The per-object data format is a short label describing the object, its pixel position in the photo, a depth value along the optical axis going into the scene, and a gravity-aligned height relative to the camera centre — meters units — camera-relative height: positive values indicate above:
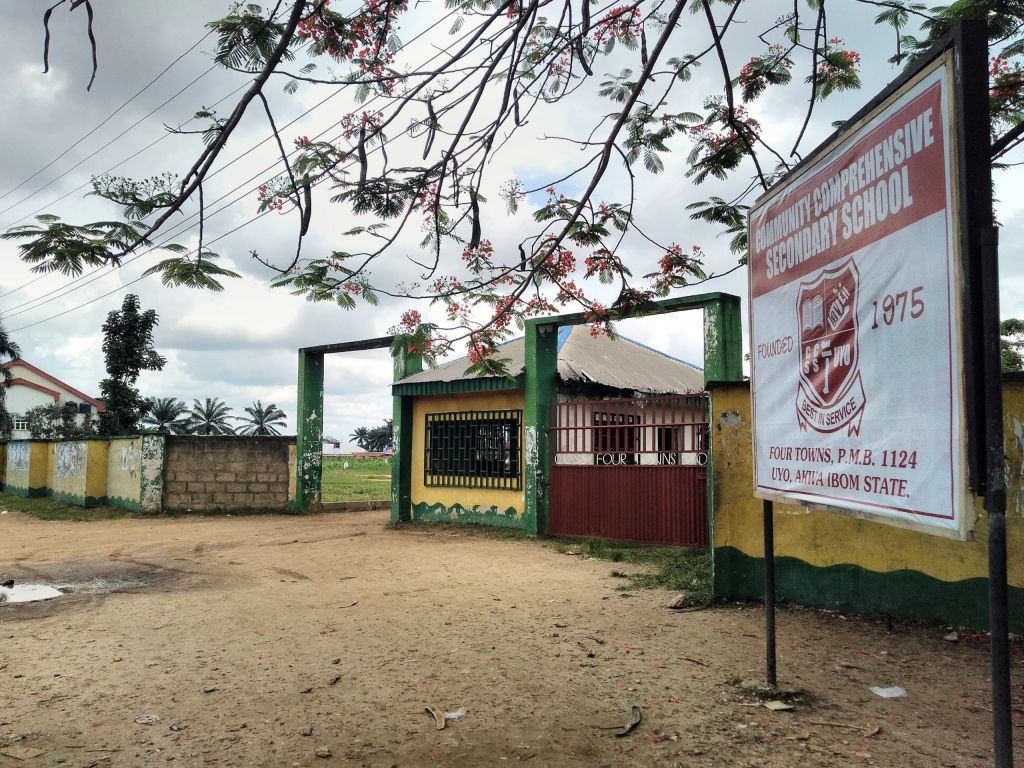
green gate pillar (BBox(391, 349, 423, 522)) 14.09 -0.44
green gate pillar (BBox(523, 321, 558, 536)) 11.43 +0.32
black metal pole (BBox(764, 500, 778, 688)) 3.97 -0.98
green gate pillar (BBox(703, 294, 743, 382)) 9.92 +1.33
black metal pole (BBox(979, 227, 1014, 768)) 2.20 -0.19
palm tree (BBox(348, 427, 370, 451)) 96.56 -0.62
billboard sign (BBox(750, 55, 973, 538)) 2.45 +0.45
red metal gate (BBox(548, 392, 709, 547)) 9.73 -0.60
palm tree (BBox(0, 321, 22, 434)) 33.16 +3.62
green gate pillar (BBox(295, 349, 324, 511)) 16.72 -0.09
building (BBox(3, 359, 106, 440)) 45.00 +2.36
